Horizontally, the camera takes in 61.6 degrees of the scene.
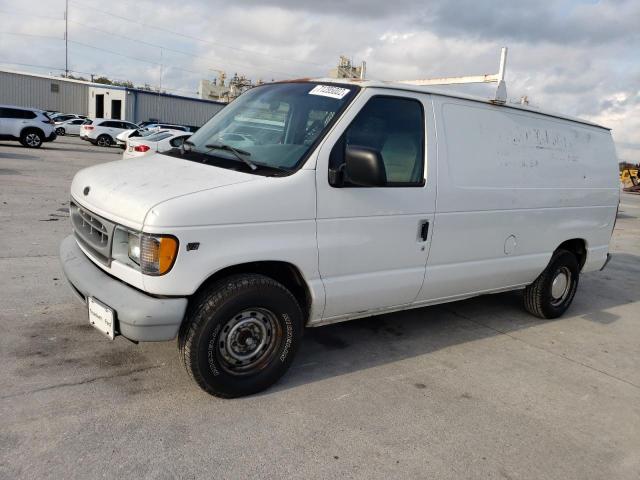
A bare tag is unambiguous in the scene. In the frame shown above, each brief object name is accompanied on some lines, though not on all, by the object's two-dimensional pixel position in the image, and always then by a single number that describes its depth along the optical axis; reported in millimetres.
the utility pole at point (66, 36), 69438
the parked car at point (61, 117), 40888
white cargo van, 3094
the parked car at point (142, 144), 15195
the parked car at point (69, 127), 38188
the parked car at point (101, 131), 31234
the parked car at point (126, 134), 27422
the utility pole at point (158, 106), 46250
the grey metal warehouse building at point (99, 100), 44906
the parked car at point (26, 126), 22266
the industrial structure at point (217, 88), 64062
